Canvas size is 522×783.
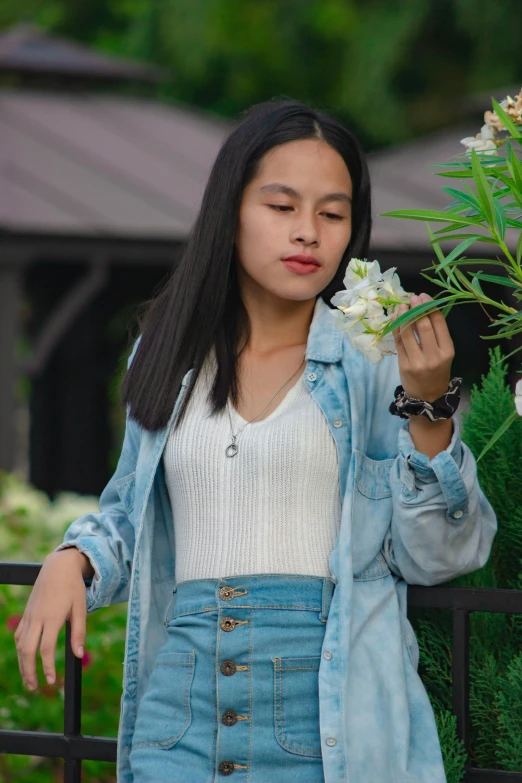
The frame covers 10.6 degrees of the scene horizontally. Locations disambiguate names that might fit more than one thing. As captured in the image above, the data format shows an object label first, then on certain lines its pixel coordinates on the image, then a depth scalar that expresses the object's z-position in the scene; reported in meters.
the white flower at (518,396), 3.15
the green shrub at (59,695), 4.48
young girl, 3.33
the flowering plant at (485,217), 3.19
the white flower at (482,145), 3.36
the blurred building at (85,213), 9.86
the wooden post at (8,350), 10.08
